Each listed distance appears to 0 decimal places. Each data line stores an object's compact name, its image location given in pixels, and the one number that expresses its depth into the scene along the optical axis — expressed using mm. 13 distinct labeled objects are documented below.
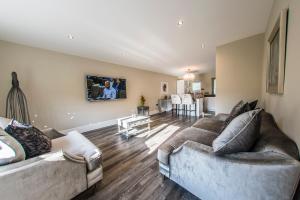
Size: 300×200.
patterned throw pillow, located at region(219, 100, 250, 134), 1767
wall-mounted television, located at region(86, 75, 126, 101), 3820
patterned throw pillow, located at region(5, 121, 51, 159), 1249
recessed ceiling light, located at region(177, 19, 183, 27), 1993
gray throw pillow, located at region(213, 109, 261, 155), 1000
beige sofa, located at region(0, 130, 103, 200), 967
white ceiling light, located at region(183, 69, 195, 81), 6598
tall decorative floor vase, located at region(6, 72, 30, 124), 2557
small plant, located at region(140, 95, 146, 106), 5409
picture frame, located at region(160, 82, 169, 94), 6938
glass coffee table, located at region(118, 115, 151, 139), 3118
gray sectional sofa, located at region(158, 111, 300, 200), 791
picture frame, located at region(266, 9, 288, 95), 1203
